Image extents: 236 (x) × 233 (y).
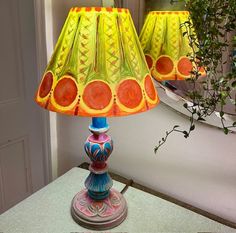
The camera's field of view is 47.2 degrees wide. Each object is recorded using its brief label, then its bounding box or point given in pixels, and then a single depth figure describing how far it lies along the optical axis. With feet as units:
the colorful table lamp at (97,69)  2.12
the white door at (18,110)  4.51
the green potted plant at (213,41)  2.04
